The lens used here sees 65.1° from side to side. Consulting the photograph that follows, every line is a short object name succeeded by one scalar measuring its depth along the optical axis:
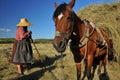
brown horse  2.05
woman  3.45
